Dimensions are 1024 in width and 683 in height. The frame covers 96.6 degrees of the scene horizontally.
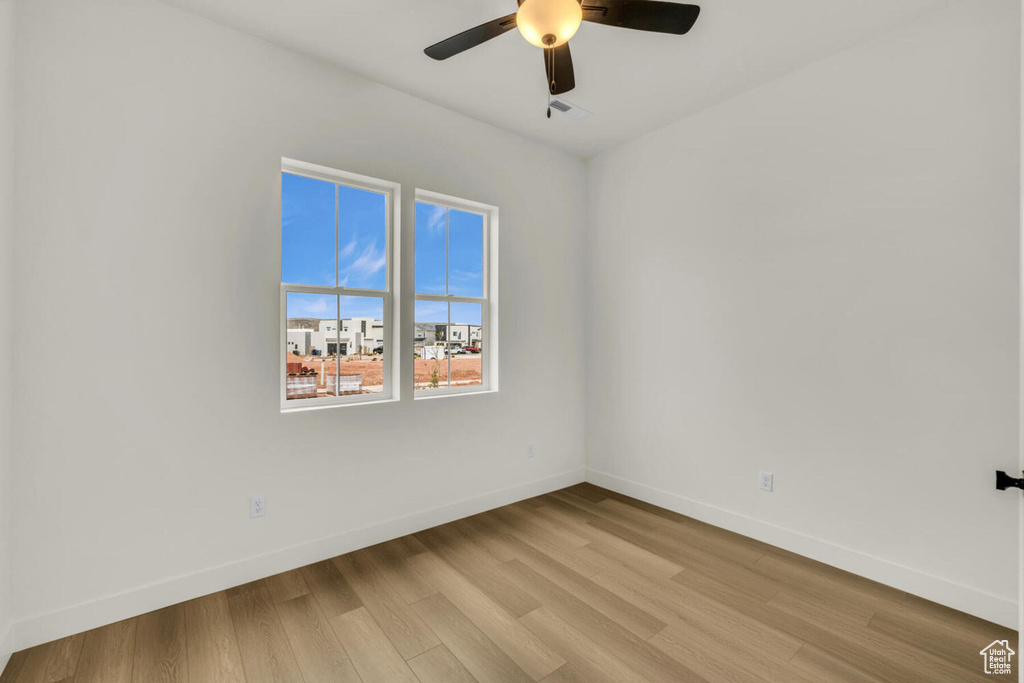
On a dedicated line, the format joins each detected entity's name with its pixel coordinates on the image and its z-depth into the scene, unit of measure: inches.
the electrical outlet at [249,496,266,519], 95.9
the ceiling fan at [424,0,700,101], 61.2
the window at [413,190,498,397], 129.6
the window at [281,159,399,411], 107.5
